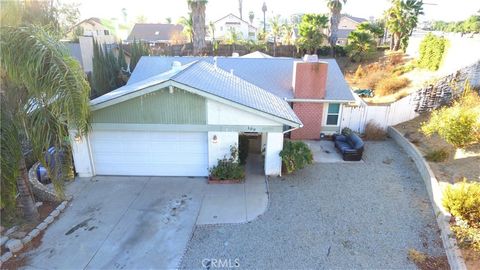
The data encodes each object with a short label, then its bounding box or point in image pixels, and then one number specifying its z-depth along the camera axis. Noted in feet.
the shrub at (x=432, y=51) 81.87
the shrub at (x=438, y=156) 40.98
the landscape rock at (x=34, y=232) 28.37
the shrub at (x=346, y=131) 54.50
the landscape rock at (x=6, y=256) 25.57
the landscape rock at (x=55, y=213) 31.48
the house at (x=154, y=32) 189.98
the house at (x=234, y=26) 191.62
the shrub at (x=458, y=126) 39.14
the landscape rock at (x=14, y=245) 26.43
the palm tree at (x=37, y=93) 23.35
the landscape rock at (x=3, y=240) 26.88
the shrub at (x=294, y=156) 39.50
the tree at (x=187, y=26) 145.58
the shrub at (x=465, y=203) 27.07
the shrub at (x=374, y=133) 55.52
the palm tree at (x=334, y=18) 122.11
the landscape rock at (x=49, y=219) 30.46
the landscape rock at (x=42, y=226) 29.43
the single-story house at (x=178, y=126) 36.86
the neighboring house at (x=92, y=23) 175.92
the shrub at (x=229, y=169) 39.27
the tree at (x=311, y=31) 117.70
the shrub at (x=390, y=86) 82.12
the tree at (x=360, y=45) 112.57
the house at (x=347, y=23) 205.35
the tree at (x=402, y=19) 107.24
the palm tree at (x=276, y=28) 161.60
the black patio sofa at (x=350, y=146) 46.19
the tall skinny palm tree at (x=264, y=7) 202.96
